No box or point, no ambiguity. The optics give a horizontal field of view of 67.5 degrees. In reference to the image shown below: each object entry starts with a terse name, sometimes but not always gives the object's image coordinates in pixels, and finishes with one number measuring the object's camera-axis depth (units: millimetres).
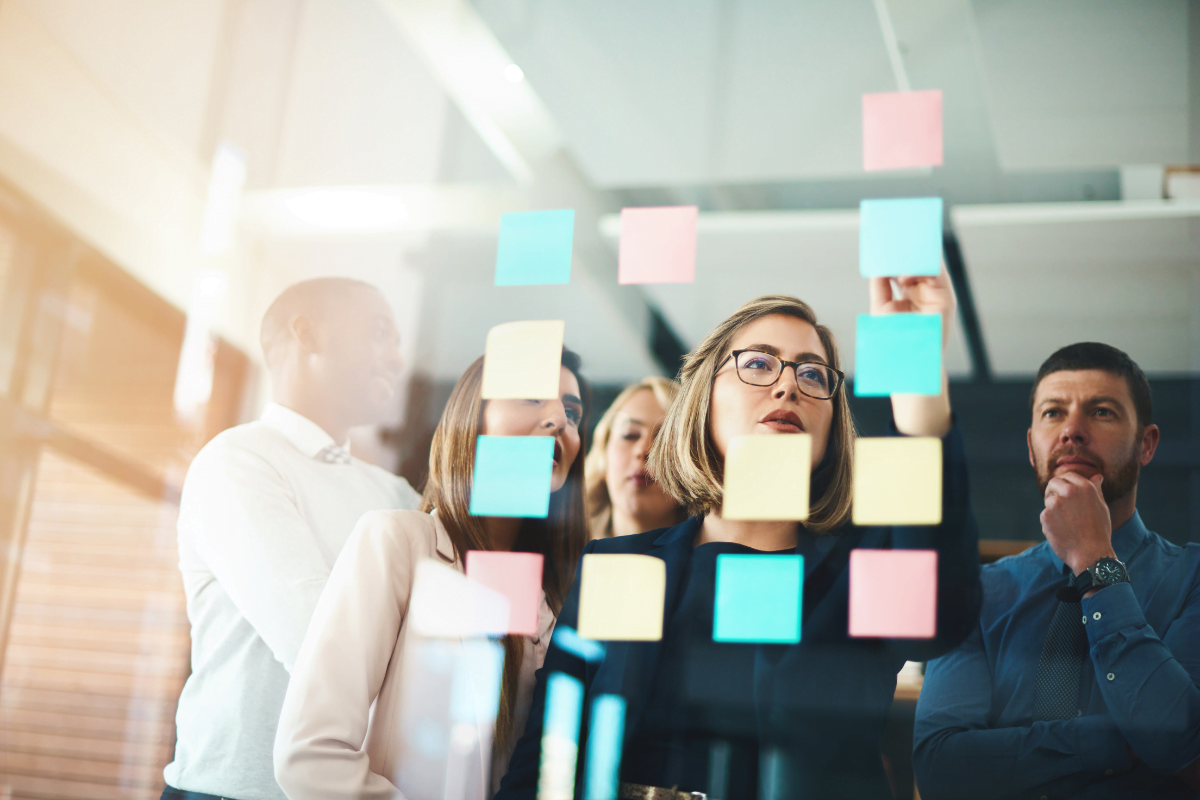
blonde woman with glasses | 1295
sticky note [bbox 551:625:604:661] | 1438
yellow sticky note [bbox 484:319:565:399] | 1590
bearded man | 1219
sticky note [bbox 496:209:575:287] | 1646
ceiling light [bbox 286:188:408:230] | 1913
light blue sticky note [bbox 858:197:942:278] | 1413
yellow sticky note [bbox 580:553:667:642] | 1426
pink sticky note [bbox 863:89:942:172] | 1510
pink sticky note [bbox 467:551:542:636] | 1505
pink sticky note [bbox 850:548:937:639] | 1295
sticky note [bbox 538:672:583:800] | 1388
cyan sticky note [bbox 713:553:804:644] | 1351
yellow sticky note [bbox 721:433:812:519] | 1373
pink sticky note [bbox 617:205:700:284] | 1580
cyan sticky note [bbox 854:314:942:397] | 1347
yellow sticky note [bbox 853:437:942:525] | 1300
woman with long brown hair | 1344
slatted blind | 1743
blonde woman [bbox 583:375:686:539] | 1578
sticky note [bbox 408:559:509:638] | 1454
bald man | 1574
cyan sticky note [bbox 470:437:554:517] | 1538
